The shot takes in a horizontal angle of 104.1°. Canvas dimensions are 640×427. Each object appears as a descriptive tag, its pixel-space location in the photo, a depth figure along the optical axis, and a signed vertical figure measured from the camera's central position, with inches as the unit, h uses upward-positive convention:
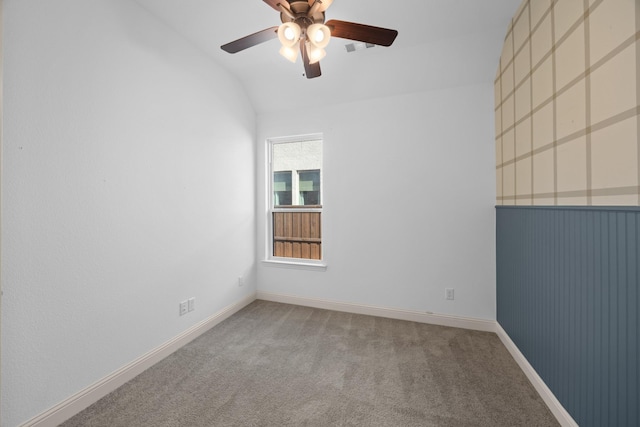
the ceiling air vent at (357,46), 93.5 +62.7
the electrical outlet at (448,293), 105.5 -34.7
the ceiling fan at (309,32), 56.8 +43.5
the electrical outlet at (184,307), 91.8 -35.4
